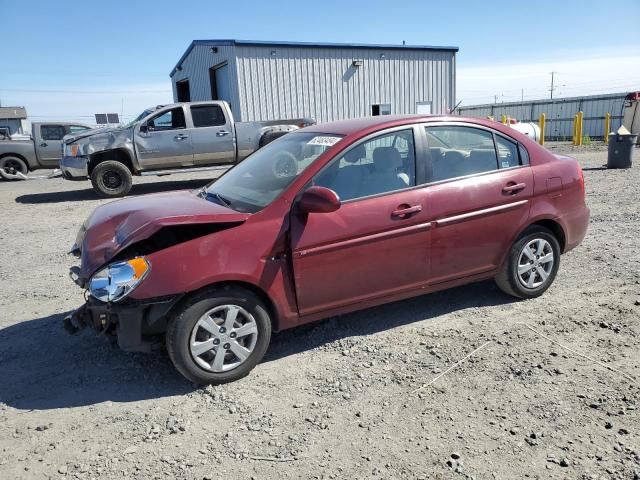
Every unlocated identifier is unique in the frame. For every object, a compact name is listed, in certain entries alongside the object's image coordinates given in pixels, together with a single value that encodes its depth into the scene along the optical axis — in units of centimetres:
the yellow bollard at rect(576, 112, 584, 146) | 2227
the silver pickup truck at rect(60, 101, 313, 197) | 1173
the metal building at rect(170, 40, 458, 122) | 1791
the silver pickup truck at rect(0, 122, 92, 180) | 1658
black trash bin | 1334
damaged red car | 321
